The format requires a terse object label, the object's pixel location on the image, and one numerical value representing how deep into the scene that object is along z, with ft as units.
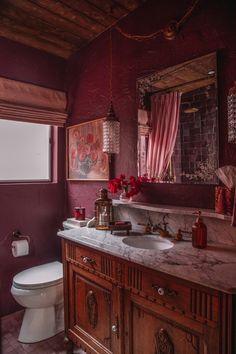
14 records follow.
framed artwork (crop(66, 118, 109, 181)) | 7.39
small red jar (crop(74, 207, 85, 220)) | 7.55
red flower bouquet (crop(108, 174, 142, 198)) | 5.98
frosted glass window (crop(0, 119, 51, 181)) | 7.68
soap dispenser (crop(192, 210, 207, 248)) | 4.41
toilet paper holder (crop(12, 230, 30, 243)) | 7.50
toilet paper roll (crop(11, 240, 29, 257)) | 7.07
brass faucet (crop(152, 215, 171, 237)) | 5.25
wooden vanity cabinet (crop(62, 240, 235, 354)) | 3.22
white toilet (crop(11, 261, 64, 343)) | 6.03
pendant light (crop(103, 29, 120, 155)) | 6.48
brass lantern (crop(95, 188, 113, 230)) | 6.11
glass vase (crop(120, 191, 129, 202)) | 6.33
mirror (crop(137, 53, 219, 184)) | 4.94
